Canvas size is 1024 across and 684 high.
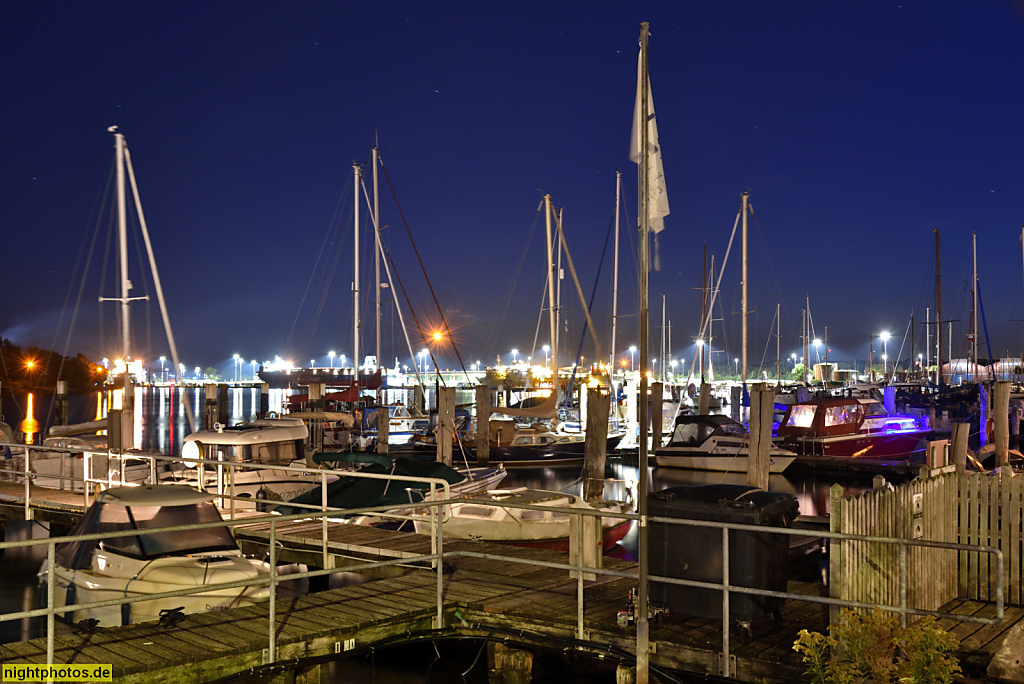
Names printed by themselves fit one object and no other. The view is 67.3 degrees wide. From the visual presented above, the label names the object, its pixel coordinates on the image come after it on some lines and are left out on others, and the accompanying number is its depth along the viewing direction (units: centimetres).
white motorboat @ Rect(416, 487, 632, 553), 1792
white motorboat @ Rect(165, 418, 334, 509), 1894
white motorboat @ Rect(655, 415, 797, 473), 3466
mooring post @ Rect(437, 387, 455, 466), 2952
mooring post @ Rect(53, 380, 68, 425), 4406
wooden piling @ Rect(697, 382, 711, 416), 4500
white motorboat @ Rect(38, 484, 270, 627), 1069
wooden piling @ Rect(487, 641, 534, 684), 950
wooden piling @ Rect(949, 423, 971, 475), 2122
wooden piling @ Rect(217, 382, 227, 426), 5435
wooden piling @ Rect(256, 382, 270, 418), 6987
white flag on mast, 729
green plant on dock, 624
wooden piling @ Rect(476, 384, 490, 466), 3441
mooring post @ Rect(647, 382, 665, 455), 3972
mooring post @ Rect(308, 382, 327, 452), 3444
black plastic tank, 786
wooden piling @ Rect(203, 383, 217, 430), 4228
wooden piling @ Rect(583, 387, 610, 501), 2506
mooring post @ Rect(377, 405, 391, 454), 3297
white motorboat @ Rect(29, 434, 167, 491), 2112
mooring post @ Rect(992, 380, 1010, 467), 3086
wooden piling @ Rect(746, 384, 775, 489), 2697
